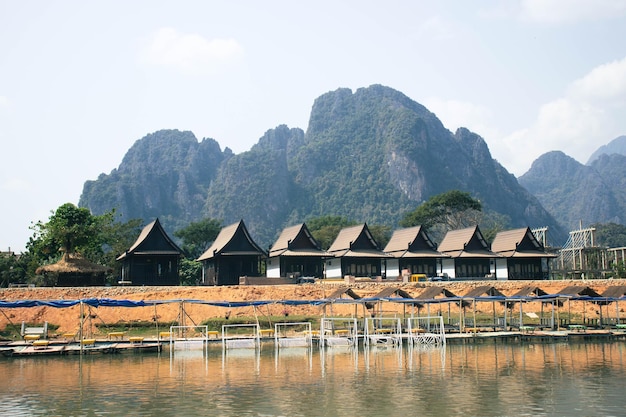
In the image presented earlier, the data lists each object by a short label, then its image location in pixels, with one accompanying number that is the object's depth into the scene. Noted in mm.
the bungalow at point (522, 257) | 63062
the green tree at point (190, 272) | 79312
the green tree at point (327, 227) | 98375
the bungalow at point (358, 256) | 60438
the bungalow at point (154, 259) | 54094
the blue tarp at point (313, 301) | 37812
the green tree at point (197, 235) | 107062
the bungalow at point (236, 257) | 56375
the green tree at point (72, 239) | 53719
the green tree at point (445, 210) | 103688
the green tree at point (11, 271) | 61906
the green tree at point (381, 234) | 105888
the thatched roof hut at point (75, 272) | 50219
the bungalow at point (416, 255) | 62219
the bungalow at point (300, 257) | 59281
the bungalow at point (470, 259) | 62750
